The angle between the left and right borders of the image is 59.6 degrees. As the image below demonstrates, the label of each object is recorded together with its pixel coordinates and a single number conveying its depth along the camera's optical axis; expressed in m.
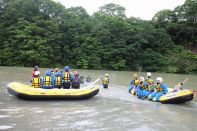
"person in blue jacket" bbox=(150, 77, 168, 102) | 6.19
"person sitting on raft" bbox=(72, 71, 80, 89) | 6.70
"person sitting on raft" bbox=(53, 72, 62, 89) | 6.28
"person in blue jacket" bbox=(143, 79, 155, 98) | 6.54
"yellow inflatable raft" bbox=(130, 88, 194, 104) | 5.89
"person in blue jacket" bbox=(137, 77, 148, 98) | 6.67
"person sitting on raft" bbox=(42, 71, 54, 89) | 6.02
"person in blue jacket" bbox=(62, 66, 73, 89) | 6.42
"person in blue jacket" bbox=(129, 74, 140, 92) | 7.32
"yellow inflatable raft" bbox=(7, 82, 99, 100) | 5.61
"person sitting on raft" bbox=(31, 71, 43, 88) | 5.97
